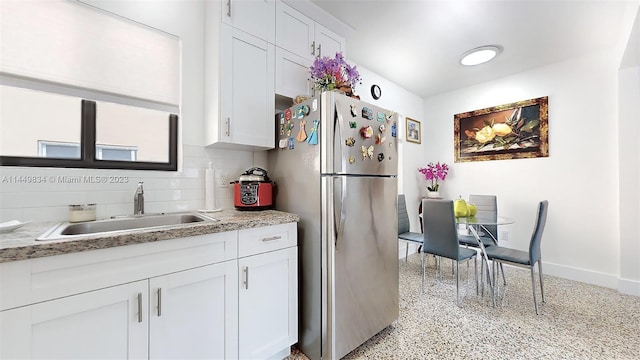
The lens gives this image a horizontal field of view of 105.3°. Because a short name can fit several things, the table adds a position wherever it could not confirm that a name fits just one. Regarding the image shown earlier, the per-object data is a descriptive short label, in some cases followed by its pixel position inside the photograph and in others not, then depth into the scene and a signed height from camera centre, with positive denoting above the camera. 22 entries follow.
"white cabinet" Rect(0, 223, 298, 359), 0.85 -0.52
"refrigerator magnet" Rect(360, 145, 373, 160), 1.66 +0.21
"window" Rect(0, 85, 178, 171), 1.31 +0.31
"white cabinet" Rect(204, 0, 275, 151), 1.65 +0.68
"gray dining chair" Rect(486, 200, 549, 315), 2.13 -0.68
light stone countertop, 0.82 -0.22
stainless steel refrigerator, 1.52 -0.21
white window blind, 1.30 +0.80
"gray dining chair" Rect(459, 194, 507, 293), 2.79 -0.56
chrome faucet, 1.51 -0.12
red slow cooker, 1.74 -0.06
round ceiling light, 2.61 +1.39
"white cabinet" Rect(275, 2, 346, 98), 1.91 +1.12
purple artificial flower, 1.78 +0.83
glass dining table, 2.24 -0.38
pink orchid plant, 3.83 +0.14
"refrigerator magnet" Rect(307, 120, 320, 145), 1.55 +0.31
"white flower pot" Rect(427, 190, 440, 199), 3.74 -0.22
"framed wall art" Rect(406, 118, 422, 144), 3.87 +0.81
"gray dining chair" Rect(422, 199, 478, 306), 2.26 -0.49
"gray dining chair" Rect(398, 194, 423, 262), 3.04 -0.57
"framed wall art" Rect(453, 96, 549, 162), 3.13 +0.68
